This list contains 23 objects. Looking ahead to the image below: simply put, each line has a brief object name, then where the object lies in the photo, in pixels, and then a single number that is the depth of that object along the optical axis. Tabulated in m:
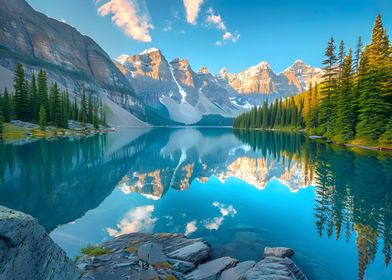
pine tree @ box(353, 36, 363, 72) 48.25
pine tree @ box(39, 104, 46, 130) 62.86
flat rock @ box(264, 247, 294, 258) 8.82
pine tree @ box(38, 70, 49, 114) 74.19
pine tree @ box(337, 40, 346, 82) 53.38
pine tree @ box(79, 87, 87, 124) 98.50
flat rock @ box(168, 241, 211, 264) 8.41
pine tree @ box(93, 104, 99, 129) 105.31
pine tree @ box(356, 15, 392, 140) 36.54
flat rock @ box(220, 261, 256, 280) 7.14
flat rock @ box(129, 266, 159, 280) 6.77
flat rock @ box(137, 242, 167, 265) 7.88
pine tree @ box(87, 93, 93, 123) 109.94
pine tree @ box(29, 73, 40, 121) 70.63
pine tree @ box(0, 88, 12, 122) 59.38
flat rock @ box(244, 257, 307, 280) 6.62
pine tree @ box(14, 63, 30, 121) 67.81
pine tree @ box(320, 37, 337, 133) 53.19
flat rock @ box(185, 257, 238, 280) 7.28
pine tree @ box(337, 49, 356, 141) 44.16
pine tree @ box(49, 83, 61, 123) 75.38
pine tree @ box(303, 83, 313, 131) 77.47
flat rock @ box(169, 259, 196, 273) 7.65
